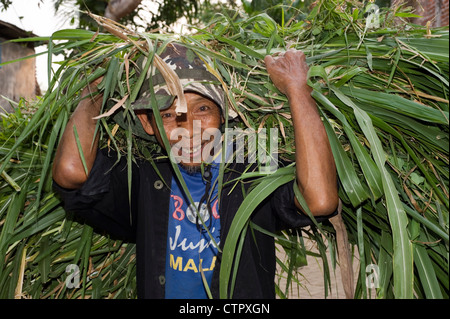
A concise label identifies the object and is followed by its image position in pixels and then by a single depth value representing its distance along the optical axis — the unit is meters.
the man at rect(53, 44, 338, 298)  1.38
